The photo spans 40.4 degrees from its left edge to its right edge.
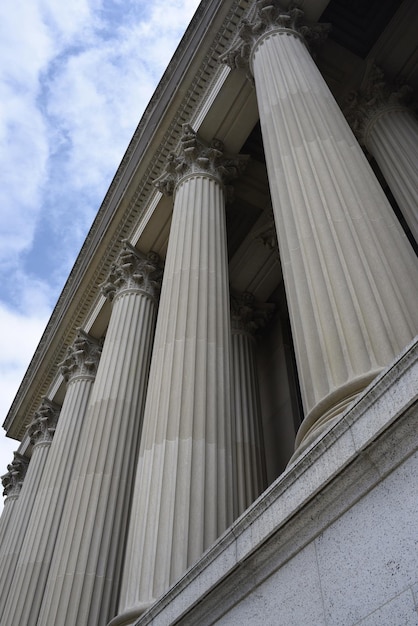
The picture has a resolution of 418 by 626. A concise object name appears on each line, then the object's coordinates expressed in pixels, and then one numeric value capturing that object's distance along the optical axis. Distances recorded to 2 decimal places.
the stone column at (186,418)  11.89
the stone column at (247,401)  21.50
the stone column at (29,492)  30.81
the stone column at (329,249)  9.56
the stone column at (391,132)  18.42
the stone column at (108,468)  17.22
